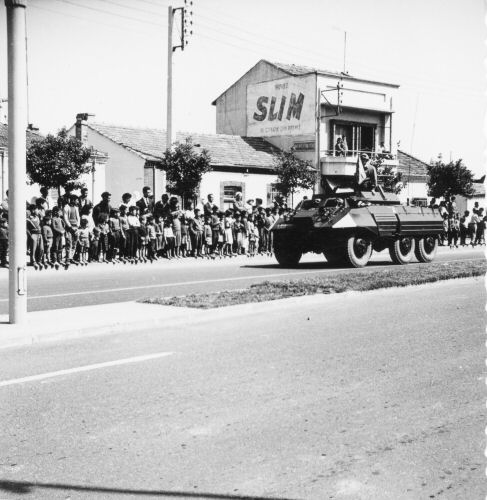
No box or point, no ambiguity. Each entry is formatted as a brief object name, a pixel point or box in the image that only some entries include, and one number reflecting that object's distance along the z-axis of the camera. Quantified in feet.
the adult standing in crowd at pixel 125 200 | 67.72
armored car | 62.85
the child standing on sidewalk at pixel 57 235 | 60.34
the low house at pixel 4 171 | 98.36
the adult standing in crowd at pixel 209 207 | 77.41
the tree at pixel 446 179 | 164.04
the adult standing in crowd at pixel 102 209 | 66.74
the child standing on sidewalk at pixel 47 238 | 59.47
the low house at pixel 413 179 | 163.63
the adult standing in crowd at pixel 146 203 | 71.56
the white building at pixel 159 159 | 119.14
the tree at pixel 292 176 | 122.01
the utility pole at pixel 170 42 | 92.84
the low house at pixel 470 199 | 188.93
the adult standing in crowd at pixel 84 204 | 65.72
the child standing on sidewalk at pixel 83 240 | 63.72
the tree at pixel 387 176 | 138.00
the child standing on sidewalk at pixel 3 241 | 58.03
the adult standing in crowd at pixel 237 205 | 82.23
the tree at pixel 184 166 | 95.86
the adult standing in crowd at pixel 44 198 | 63.46
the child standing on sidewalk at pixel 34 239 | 58.59
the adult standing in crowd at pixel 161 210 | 73.20
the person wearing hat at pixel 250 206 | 88.26
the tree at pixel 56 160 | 88.33
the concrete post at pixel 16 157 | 28.96
